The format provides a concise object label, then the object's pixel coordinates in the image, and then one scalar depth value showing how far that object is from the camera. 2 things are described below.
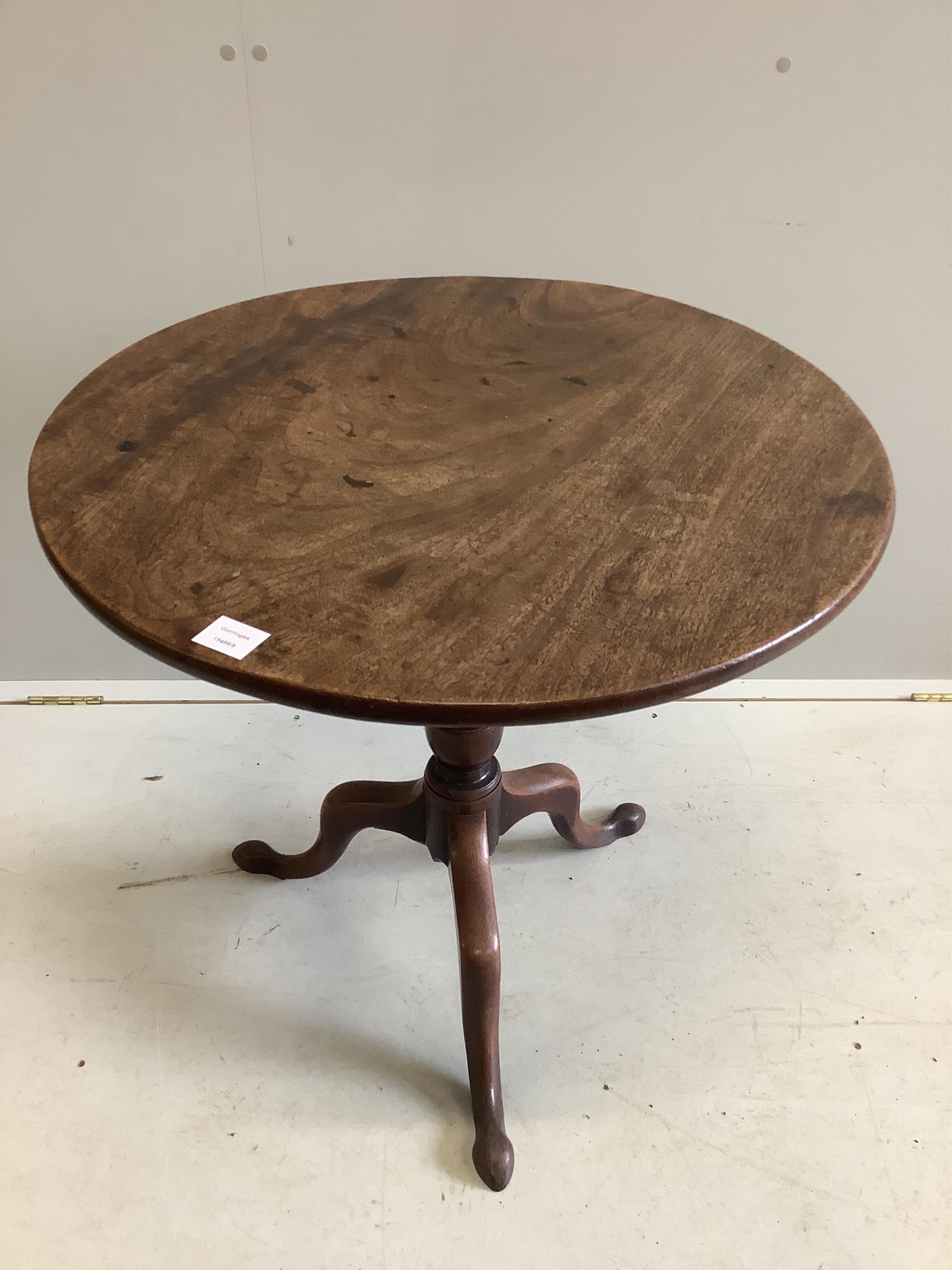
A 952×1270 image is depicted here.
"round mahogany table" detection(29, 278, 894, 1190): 0.74
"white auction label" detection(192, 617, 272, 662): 0.74
